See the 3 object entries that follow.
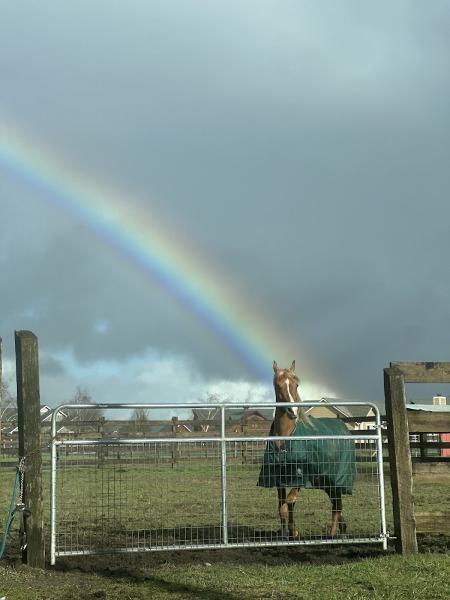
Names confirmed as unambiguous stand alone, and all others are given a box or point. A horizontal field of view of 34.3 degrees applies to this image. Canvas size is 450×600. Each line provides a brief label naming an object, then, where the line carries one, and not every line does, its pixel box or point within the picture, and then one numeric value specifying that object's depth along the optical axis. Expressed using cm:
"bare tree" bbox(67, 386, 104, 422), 9594
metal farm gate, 706
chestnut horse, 782
